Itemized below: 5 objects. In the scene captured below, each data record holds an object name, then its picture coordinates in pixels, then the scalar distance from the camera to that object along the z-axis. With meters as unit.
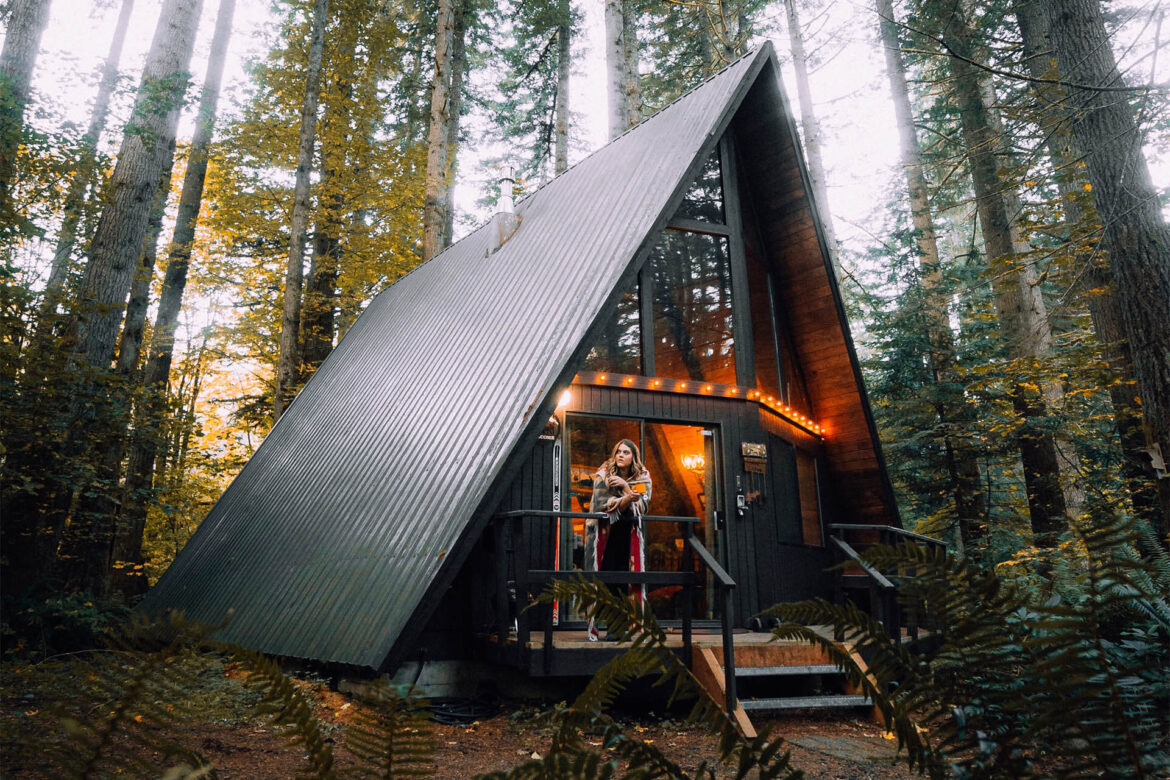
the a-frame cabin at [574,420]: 5.75
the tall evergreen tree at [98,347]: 7.09
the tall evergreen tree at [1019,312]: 10.27
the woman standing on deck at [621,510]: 6.47
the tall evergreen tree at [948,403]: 11.43
